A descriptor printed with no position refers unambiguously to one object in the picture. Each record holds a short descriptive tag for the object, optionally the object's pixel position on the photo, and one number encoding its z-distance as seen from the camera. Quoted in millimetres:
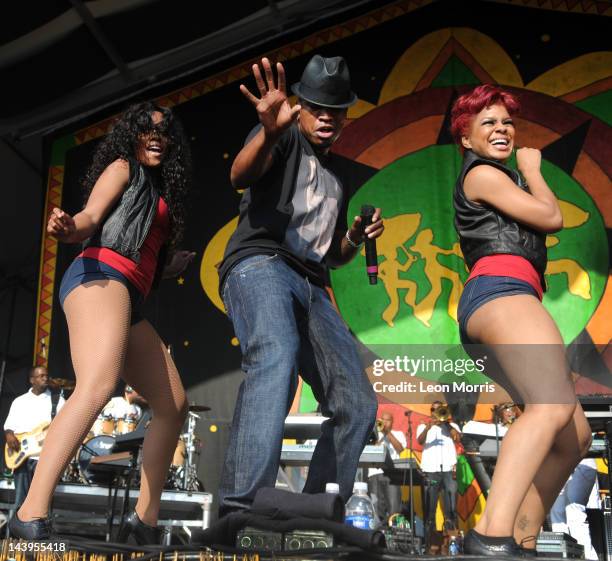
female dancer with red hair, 2492
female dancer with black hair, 2752
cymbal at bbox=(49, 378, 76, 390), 9016
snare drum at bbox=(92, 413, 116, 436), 8484
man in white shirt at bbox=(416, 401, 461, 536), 8953
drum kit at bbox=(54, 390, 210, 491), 7375
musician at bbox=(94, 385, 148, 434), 8602
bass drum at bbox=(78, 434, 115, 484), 7340
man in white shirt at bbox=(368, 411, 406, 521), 8781
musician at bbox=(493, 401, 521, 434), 8531
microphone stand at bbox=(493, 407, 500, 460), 7637
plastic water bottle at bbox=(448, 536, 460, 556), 7320
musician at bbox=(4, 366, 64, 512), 8453
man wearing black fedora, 2619
